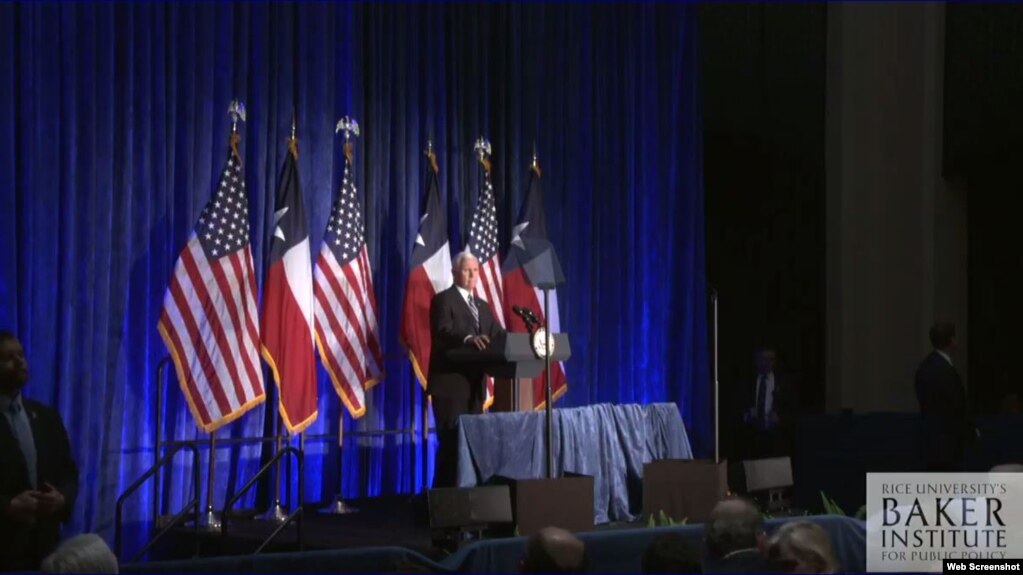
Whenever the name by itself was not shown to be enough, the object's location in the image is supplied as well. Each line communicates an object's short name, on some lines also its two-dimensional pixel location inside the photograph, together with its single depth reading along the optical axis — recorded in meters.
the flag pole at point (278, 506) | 9.67
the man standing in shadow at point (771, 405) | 11.94
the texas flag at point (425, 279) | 10.73
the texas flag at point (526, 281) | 11.61
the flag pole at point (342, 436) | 10.12
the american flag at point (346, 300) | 10.23
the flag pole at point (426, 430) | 10.85
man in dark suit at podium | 9.60
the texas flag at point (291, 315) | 9.88
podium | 9.22
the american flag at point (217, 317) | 9.42
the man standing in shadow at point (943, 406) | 8.94
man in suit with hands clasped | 4.80
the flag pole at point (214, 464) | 9.33
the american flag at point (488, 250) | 11.27
